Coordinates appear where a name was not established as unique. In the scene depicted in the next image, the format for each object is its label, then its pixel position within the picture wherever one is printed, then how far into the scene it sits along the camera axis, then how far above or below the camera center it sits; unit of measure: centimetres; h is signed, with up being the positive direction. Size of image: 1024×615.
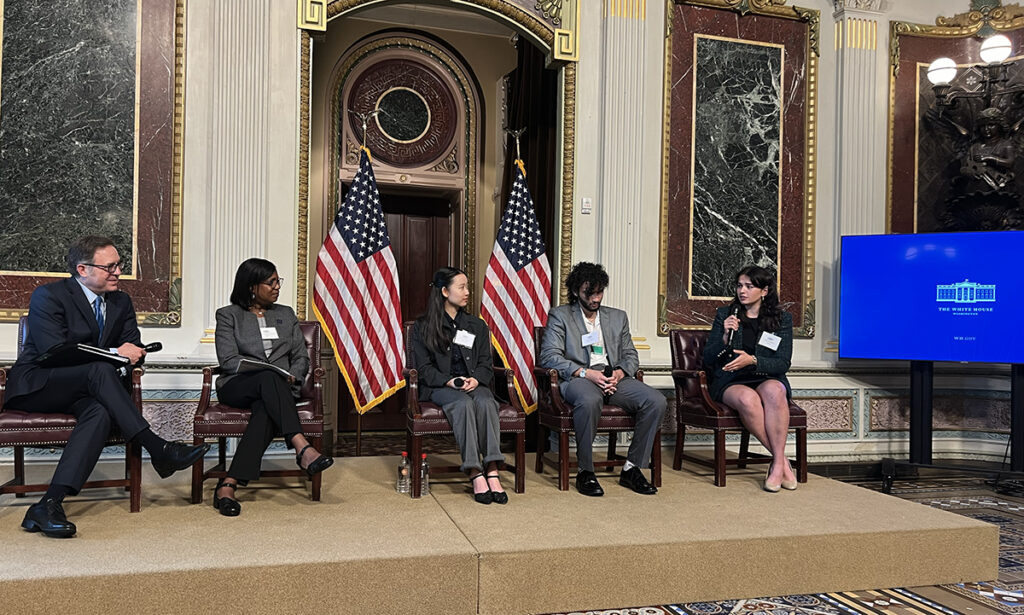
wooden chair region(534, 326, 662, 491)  416 -64
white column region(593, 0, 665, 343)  535 +82
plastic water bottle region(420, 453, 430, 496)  393 -88
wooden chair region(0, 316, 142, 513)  334 -60
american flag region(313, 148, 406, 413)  482 -4
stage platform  267 -94
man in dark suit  324 -36
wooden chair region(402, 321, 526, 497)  384 -60
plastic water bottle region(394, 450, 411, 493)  397 -90
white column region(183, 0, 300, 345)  475 +82
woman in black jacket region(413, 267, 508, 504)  388 -40
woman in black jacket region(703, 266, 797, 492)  430 -34
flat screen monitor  504 +1
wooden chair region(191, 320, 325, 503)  363 -57
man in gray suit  411 -38
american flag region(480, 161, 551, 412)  516 +4
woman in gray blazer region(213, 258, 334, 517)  356 -36
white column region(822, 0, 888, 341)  579 +121
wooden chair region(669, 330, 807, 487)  432 -61
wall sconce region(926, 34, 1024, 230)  556 +107
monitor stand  535 -74
